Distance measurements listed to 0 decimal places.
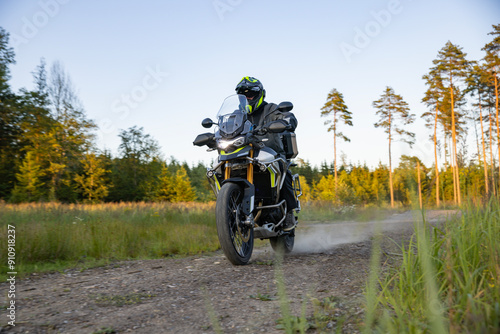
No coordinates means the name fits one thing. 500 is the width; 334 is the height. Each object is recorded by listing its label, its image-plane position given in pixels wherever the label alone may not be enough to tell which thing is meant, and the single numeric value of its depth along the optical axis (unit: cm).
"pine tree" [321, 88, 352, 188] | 3812
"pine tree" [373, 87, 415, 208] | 3553
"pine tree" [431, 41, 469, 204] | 3066
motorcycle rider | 525
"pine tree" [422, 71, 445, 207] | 2989
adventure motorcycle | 431
